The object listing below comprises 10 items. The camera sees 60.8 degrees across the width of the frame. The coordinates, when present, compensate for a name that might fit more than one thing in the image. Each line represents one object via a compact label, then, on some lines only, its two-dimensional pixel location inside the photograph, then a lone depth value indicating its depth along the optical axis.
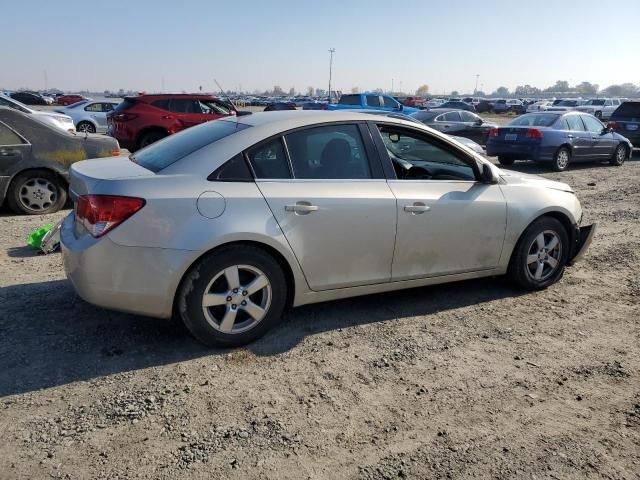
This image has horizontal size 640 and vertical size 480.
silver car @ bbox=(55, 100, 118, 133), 21.09
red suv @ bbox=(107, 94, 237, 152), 13.80
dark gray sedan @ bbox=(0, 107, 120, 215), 7.28
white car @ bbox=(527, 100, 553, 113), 46.30
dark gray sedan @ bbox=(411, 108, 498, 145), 17.03
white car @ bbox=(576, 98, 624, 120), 37.53
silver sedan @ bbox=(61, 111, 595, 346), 3.44
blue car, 13.11
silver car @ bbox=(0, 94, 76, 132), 7.82
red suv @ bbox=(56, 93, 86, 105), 49.05
